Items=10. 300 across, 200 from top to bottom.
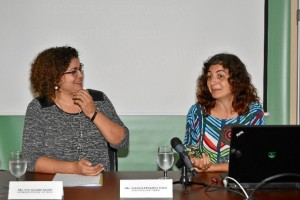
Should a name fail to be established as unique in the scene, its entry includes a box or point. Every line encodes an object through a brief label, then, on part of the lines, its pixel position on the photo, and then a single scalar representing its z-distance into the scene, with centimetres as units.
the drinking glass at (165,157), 211
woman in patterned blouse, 275
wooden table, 194
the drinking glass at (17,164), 202
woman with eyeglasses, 267
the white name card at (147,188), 192
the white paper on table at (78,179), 211
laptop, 194
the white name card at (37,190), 187
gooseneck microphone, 206
